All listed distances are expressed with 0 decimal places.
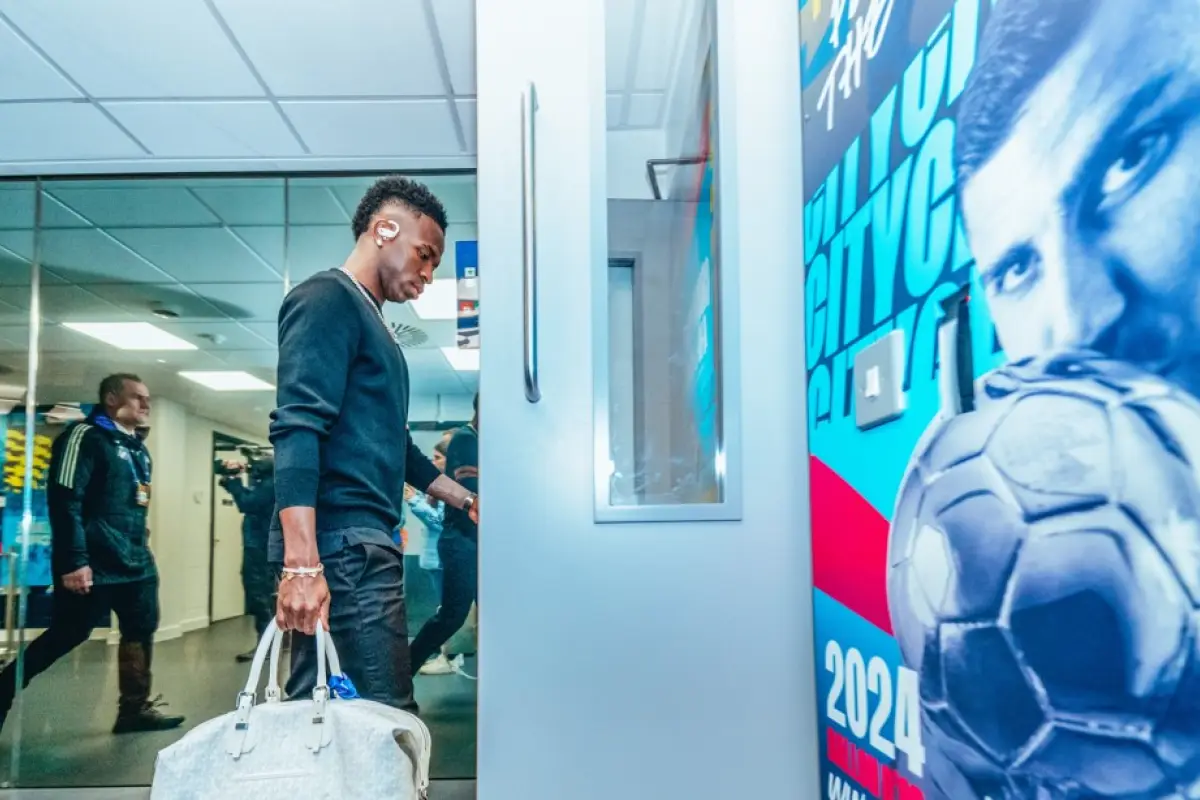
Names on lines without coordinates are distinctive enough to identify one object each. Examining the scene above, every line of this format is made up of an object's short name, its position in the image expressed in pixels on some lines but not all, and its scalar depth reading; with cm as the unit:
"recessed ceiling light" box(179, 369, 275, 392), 406
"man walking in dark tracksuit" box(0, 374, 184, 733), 346
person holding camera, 395
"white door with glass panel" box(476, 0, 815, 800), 122
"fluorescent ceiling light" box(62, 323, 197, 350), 402
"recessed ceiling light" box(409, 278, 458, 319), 410
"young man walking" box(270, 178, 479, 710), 147
